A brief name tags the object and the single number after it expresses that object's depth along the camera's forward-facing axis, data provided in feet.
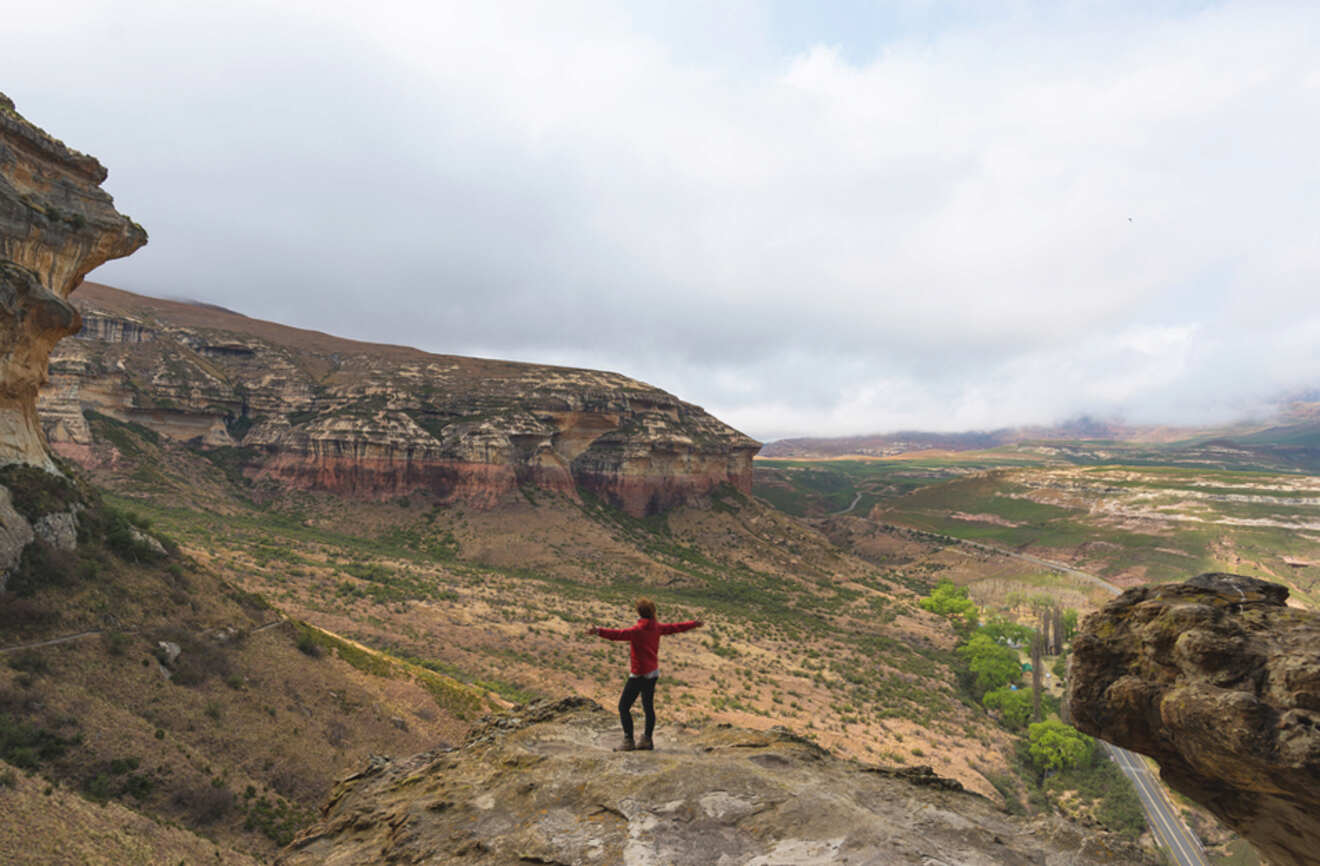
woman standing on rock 24.30
